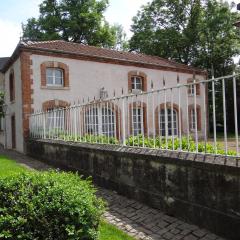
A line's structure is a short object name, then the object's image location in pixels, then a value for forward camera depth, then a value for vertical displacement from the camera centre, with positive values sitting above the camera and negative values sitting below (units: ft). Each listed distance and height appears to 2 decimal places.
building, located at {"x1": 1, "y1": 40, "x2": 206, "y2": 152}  41.73 +9.12
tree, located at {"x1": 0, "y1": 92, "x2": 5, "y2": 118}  53.42 +4.92
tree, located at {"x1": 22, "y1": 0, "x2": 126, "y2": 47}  81.74 +34.11
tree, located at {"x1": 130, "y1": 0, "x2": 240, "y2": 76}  77.38 +27.44
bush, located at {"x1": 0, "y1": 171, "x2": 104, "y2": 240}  8.60 -3.16
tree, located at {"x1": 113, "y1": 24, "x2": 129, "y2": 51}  106.75 +38.41
